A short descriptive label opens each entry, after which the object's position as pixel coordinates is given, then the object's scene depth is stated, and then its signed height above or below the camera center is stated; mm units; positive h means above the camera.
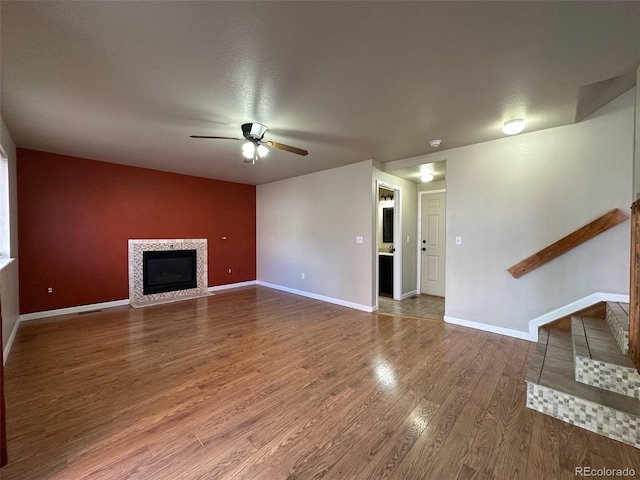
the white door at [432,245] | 5551 -213
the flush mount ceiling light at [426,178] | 5047 +1134
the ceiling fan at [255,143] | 2863 +1026
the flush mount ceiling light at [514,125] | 2781 +1170
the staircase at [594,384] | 1719 -1115
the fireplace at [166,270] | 4957 -769
